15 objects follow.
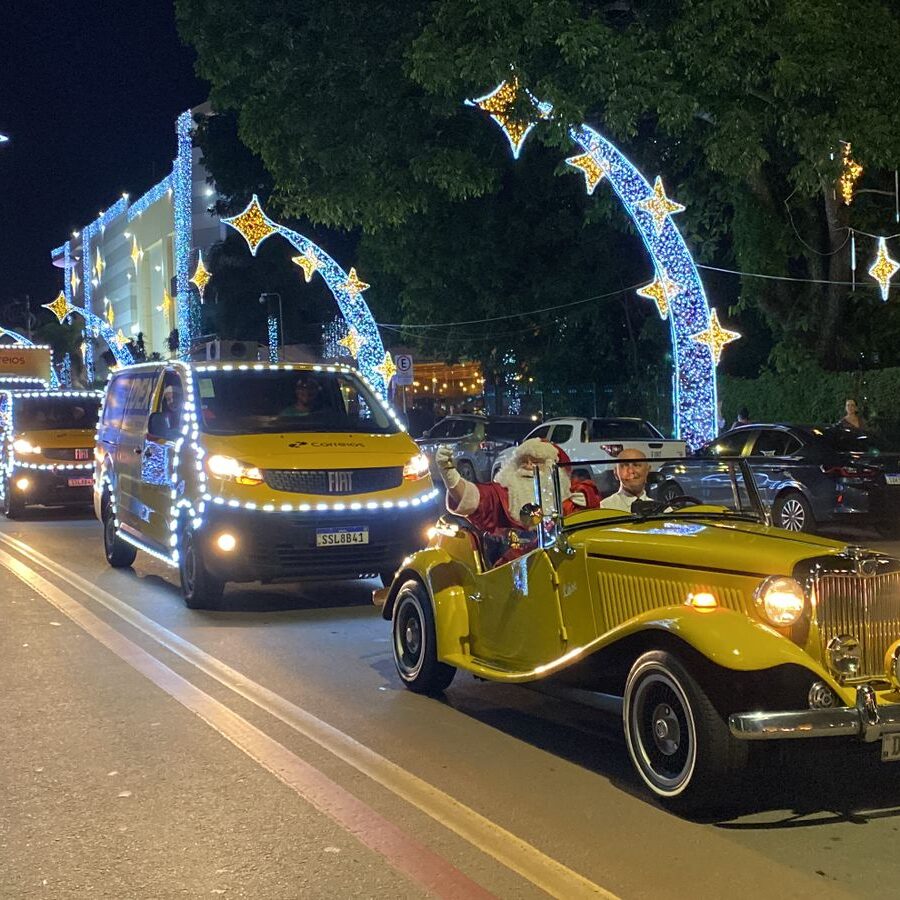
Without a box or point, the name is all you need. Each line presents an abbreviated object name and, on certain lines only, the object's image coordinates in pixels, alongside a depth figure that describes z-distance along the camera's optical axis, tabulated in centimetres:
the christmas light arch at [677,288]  2209
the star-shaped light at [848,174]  1894
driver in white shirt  698
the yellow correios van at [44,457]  1944
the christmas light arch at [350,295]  3291
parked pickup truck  2064
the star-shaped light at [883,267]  2165
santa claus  742
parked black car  1524
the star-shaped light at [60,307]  5172
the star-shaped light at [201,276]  5112
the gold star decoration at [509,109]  1986
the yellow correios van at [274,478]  1017
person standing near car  1930
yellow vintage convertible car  496
